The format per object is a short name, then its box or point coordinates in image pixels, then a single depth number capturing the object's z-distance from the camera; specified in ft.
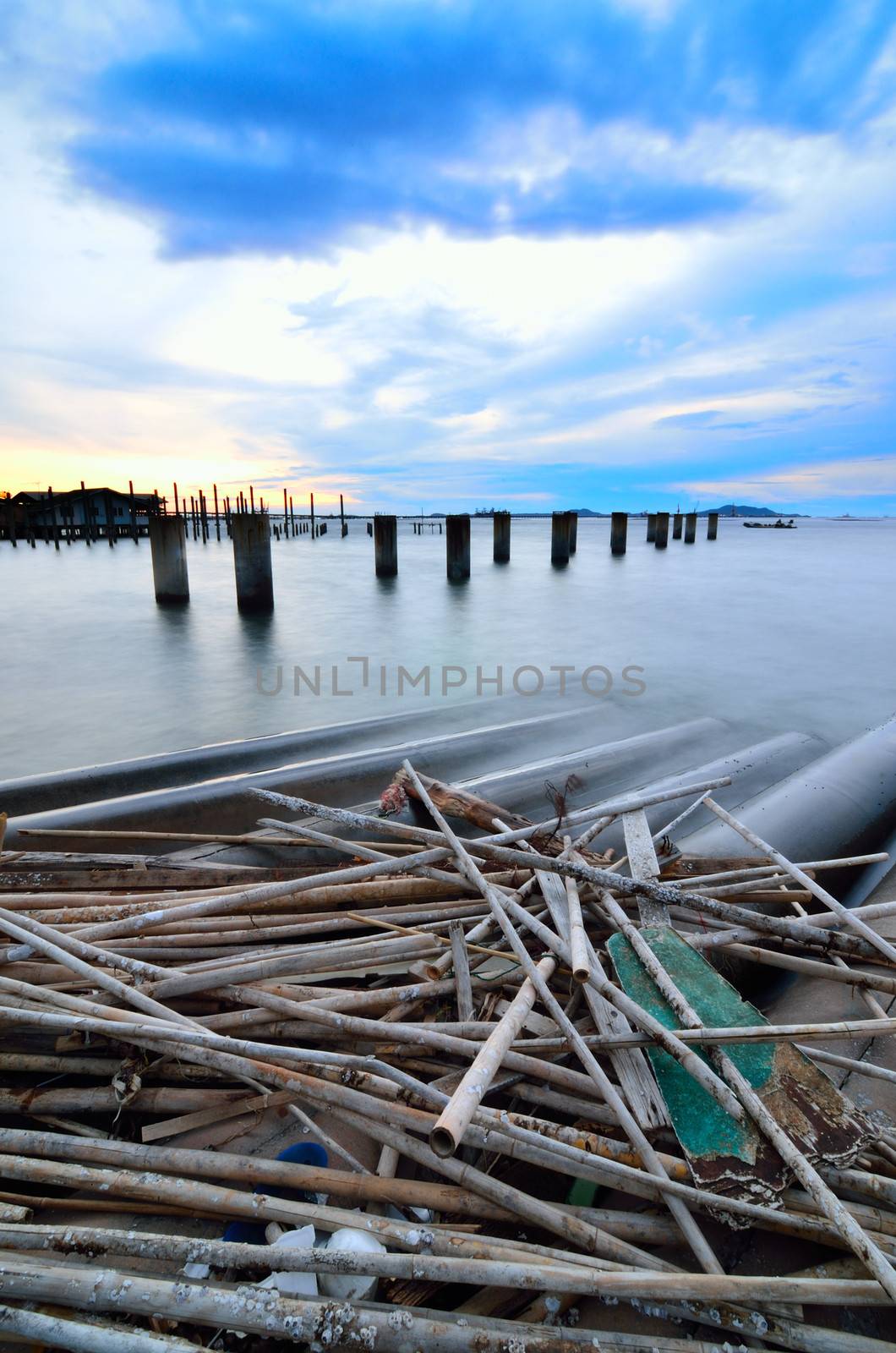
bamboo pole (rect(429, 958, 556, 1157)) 5.12
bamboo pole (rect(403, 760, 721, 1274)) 6.02
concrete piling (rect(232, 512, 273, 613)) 52.60
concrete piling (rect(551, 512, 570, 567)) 113.60
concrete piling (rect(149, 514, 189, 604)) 56.29
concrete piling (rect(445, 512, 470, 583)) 86.12
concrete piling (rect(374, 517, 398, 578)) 87.12
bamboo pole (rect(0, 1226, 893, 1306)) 5.49
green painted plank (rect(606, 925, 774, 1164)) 6.75
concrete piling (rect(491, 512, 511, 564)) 110.42
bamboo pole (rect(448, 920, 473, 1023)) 8.36
